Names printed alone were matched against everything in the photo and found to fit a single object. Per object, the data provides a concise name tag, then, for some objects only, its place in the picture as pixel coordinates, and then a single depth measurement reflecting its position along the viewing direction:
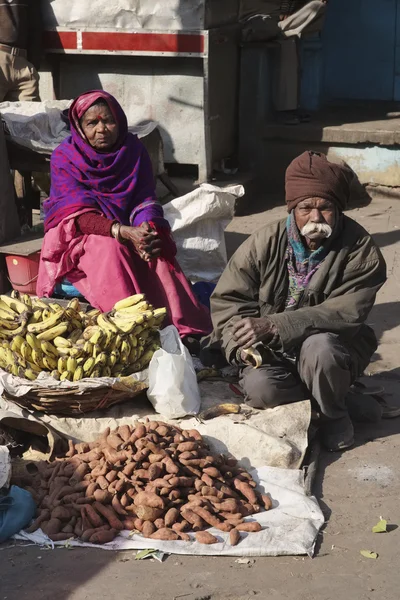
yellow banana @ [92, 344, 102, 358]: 4.56
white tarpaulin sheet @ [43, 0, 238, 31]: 8.15
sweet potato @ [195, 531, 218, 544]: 3.77
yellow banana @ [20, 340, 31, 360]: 4.55
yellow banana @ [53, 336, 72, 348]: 4.57
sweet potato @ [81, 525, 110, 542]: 3.79
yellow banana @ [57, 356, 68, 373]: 4.54
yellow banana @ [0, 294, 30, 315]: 4.76
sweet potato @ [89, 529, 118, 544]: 3.76
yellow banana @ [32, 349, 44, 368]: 4.55
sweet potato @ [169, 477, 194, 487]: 3.96
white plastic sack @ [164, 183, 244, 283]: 6.51
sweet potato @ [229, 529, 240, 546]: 3.76
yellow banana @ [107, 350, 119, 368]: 4.59
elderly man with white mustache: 4.52
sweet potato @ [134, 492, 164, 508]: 3.88
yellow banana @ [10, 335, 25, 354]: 4.54
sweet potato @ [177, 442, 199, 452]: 4.16
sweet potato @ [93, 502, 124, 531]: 3.85
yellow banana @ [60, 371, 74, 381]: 4.52
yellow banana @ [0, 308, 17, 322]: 4.65
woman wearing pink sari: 5.48
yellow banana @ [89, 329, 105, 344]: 4.55
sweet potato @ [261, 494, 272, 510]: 4.04
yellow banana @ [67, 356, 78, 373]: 4.52
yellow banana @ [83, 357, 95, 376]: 4.54
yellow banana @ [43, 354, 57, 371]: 4.57
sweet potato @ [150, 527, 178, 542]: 3.79
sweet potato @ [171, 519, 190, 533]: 3.84
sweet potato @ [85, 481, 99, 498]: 3.96
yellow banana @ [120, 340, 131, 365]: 4.62
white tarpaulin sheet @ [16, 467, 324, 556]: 3.73
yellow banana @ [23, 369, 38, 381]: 4.54
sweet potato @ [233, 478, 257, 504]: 4.05
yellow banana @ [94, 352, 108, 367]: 4.55
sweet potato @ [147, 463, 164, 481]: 4.00
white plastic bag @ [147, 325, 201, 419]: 4.55
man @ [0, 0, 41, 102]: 8.02
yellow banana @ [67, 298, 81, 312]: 4.89
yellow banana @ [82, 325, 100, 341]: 4.65
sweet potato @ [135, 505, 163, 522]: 3.87
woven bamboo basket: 4.48
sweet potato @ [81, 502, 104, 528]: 3.85
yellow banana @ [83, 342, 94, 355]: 4.54
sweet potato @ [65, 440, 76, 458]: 4.36
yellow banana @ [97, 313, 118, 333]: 4.65
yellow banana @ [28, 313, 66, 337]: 4.62
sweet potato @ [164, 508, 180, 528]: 3.85
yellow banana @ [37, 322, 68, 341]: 4.61
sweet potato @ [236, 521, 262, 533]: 3.85
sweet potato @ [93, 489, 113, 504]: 3.92
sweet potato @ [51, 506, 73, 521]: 3.88
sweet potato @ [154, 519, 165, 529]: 3.84
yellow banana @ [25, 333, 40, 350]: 4.53
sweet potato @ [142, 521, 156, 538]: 3.81
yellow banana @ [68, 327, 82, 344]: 4.67
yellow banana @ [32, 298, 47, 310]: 4.87
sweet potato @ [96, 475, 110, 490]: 3.98
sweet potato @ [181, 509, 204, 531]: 3.86
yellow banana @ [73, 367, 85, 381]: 4.52
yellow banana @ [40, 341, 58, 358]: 4.54
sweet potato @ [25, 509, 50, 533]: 3.86
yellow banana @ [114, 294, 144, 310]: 4.95
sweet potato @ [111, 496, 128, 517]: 3.91
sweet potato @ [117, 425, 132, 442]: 4.23
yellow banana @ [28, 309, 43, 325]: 4.70
